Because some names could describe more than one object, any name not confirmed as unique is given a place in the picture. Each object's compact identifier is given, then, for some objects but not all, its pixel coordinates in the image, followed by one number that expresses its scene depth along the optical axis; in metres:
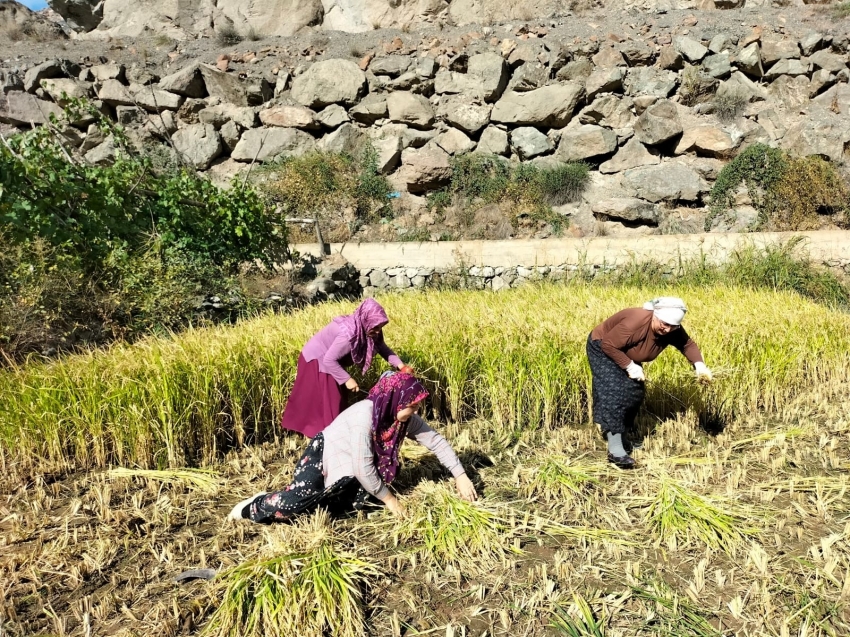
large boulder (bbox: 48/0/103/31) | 20.89
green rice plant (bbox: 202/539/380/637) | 1.98
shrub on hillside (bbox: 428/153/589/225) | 12.46
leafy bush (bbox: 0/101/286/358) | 4.59
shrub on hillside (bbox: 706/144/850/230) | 10.65
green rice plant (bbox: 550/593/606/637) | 1.99
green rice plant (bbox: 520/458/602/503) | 2.98
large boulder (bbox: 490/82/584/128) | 13.56
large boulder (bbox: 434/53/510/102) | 14.27
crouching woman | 2.66
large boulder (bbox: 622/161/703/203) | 11.88
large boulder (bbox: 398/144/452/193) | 13.29
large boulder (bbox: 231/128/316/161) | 14.51
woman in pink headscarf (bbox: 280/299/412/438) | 3.21
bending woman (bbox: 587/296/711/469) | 3.25
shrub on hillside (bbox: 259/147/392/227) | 12.97
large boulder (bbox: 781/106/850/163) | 11.67
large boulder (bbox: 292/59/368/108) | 15.00
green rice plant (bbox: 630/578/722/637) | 1.99
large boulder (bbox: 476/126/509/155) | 13.66
